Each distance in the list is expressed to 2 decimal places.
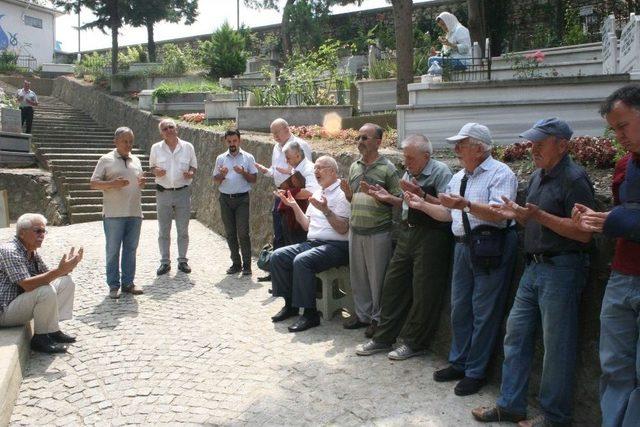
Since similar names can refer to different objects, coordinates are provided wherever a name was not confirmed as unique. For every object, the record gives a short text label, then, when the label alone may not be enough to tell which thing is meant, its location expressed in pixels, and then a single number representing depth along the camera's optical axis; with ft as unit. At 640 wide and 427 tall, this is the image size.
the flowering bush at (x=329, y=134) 29.83
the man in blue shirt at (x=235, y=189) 26.21
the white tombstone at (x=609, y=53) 31.83
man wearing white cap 13.91
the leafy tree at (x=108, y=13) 91.04
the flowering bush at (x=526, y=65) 33.30
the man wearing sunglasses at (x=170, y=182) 26.25
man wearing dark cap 11.89
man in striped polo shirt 18.10
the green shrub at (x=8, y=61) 106.52
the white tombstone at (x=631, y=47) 26.53
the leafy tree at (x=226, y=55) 76.38
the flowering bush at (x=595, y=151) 16.08
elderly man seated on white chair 19.66
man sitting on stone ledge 16.97
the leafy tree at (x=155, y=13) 94.43
